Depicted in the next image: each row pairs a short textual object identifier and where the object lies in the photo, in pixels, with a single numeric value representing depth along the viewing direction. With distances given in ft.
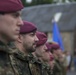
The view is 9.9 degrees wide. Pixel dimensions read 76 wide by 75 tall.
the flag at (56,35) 53.01
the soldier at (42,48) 23.49
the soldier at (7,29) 12.74
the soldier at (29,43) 17.08
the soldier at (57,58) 34.24
